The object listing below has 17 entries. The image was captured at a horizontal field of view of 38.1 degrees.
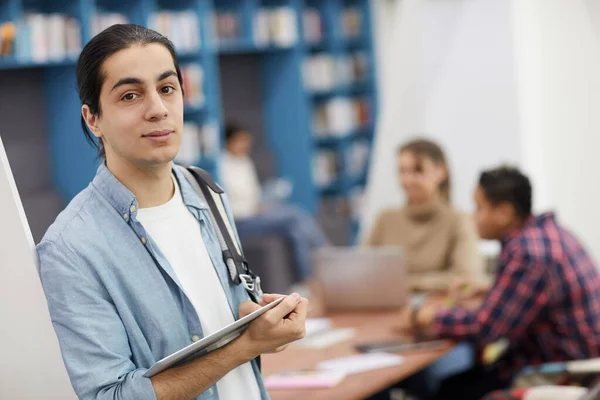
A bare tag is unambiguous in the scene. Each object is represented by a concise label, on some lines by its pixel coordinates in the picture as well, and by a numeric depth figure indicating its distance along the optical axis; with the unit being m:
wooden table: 2.55
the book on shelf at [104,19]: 6.59
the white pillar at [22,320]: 1.69
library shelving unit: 6.41
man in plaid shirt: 3.10
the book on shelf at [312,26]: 8.98
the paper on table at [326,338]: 3.16
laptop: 3.52
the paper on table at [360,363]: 2.80
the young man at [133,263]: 1.57
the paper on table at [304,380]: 2.62
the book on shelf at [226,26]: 8.06
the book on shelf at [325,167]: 9.11
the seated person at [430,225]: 4.18
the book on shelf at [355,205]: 9.30
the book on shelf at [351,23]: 9.59
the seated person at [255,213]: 7.25
